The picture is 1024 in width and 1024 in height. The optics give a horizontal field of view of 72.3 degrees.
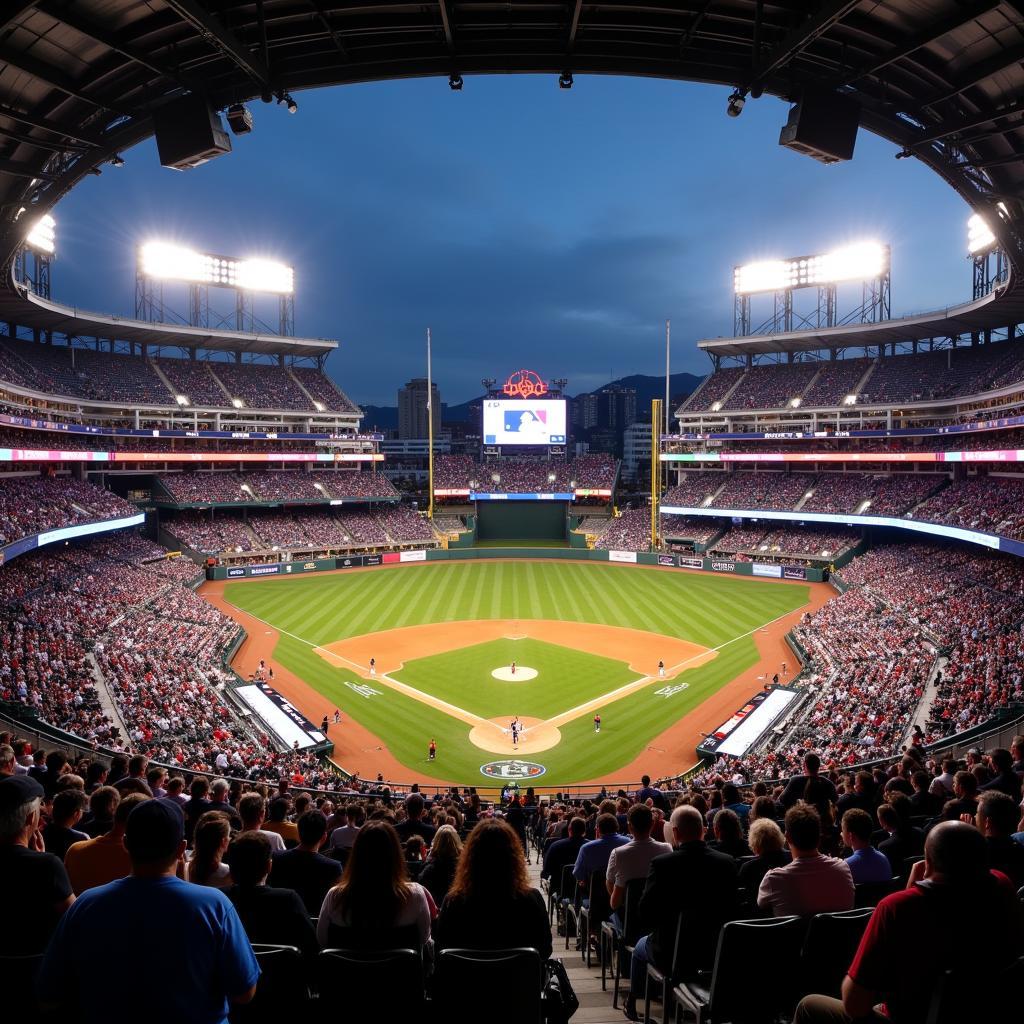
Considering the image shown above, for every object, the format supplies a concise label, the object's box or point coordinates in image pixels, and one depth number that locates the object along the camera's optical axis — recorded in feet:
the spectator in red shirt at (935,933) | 10.88
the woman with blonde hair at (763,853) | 17.30
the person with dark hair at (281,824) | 24.63
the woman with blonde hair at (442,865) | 19.77
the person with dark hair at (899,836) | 21.17
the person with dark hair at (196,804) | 28.73
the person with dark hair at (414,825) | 28.84
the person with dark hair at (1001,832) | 16.90
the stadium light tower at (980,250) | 147.07
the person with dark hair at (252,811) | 20.72
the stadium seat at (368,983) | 12.01
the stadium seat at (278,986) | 12.40
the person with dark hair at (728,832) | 19.35
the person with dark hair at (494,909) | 12.95
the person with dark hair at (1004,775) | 26.86
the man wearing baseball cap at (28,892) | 12.21
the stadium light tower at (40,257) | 141.90
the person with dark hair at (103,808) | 21.71
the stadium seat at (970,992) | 10.66
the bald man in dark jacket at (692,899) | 15.76
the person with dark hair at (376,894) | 13.08
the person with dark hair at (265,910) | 13.43
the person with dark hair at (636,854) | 19.17
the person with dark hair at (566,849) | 27.25
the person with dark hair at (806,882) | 14.99
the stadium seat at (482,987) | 11.94
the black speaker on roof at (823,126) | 34.94
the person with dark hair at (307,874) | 17.56
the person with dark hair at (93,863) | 15.71
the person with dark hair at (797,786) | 30.25
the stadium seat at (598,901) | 22.31
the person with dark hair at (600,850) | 22.41
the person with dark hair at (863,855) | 17.72
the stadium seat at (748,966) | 13.82
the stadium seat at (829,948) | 13.67
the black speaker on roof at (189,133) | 34.81
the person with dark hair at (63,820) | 18.47
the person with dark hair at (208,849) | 14.94
